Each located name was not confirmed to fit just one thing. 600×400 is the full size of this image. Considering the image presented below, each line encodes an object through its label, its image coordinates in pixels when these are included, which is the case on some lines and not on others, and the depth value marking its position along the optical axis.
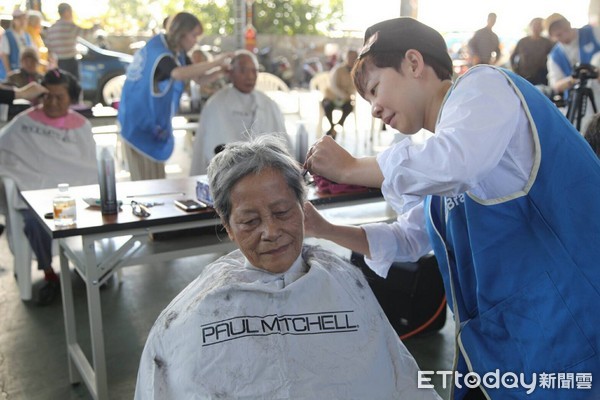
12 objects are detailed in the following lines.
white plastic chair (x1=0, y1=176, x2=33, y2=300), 3.33
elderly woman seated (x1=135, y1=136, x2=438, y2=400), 1.35
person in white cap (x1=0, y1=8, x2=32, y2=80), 7.20
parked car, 9.62
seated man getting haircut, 4.23
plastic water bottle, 2.23
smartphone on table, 2.45
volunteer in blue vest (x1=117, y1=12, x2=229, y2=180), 3.81
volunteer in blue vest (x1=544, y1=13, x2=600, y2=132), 5.67
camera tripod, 5.54
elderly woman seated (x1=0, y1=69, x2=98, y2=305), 3.36
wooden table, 2.25
